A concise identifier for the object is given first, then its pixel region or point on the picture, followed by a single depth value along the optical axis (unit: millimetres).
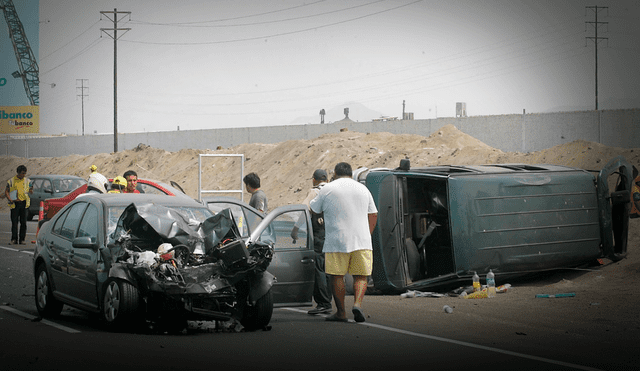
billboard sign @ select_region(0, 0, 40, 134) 70562
